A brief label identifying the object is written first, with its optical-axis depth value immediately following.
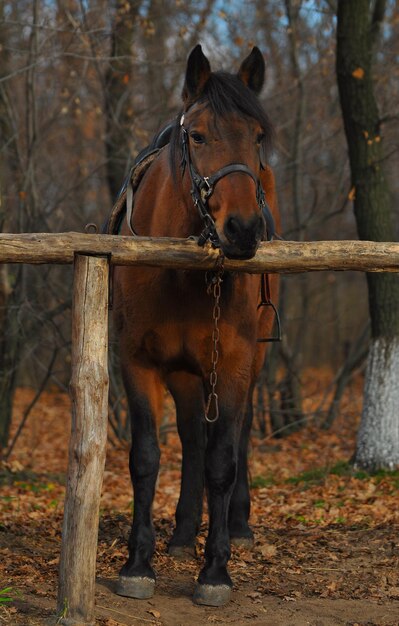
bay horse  8.87
